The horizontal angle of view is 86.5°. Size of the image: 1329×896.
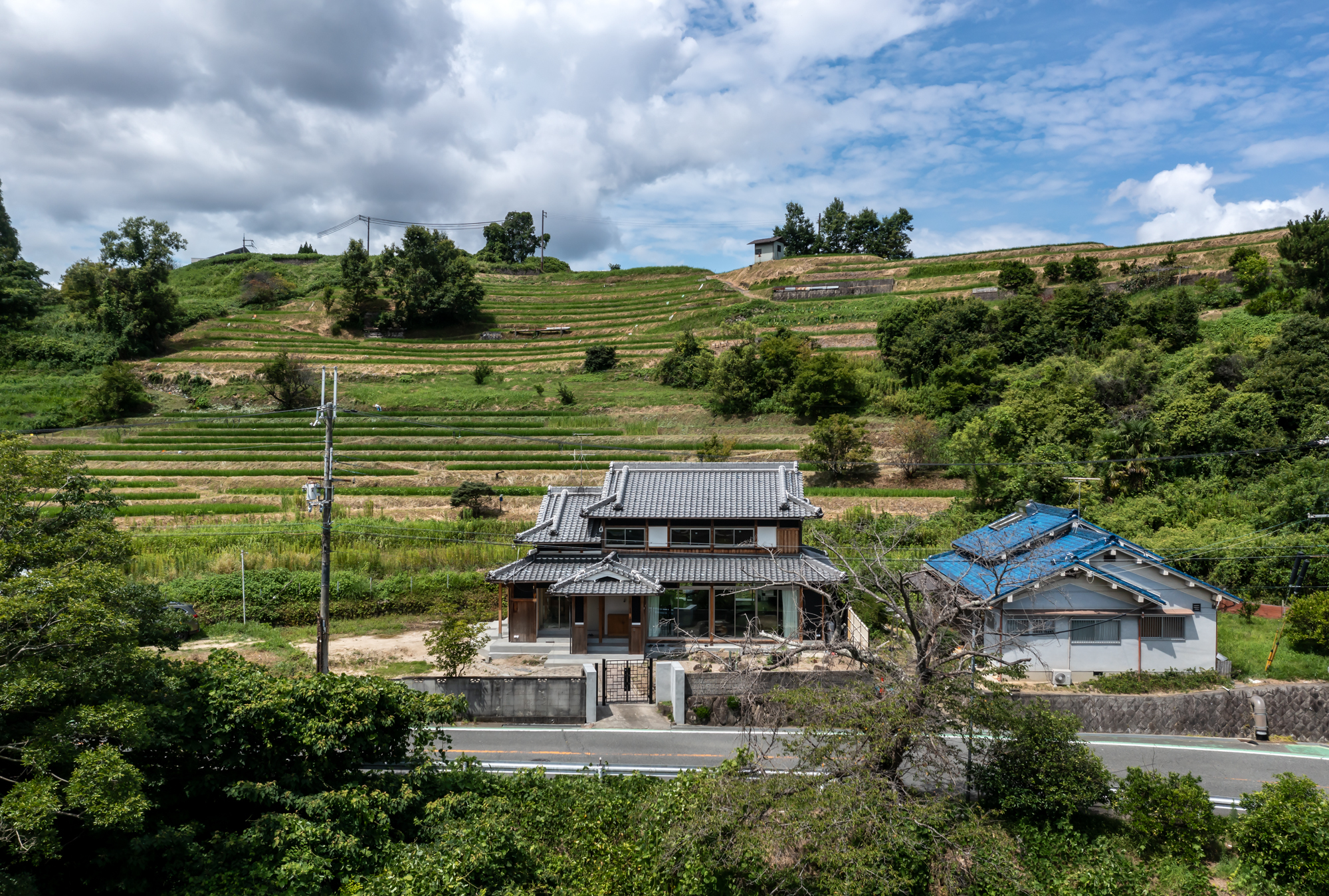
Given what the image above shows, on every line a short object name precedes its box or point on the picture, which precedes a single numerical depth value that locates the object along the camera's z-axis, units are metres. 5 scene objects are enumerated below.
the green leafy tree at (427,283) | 80.12
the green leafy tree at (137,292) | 66.12
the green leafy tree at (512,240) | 115.50
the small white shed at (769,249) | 96.81
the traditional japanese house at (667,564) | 25.08
